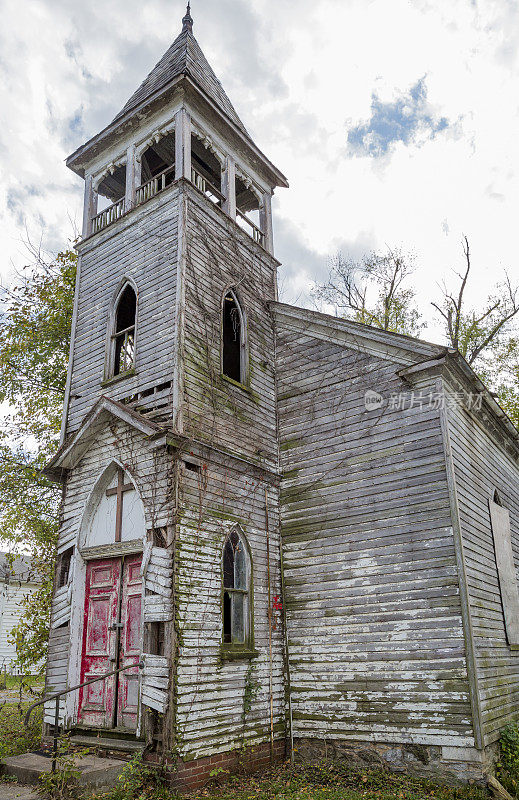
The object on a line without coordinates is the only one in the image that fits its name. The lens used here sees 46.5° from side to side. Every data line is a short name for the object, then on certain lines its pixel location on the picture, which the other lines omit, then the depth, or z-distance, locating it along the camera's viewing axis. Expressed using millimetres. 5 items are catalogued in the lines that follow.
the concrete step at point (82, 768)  7488
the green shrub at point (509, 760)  8281
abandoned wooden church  8578
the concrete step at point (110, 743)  8117
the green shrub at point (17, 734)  10328
